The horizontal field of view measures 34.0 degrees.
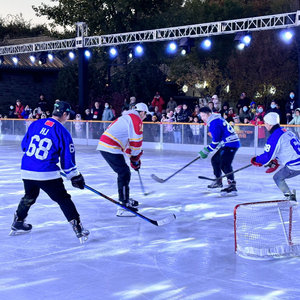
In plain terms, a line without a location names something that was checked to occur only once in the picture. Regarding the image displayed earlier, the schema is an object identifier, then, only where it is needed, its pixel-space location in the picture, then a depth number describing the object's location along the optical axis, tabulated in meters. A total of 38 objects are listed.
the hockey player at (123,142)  5.32
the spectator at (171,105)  15.25
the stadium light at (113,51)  15.47
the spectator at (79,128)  14.88
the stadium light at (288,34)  11.77
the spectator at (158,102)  15.82
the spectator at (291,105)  13.19
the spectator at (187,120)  12.73
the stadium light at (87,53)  16.31
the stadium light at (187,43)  13.48
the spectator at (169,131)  13.10
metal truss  11.76
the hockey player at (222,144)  6.39
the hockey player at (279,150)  5.02
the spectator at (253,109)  13.38
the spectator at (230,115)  12.66
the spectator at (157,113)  14.72
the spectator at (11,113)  17.95
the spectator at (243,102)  13.68
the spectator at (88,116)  15.24
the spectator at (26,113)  17.27
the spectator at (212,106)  12.78
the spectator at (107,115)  14.75
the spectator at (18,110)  17.57
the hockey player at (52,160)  4.09
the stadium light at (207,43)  13.27
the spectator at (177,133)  12.94
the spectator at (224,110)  13.11
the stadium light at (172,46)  14.24
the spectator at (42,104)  17.17
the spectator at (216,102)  12.91
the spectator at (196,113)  13.32
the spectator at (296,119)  11.81
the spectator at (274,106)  12.70
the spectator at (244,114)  12.78
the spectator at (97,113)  14.95
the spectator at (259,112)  12.52
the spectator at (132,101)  14.32
